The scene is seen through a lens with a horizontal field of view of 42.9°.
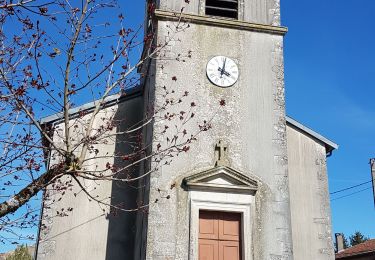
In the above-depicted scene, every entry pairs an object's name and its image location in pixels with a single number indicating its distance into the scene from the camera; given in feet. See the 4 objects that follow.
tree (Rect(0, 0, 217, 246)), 17.47
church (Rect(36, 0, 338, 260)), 32.50
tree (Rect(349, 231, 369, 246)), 151.23
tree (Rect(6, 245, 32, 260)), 83.41
